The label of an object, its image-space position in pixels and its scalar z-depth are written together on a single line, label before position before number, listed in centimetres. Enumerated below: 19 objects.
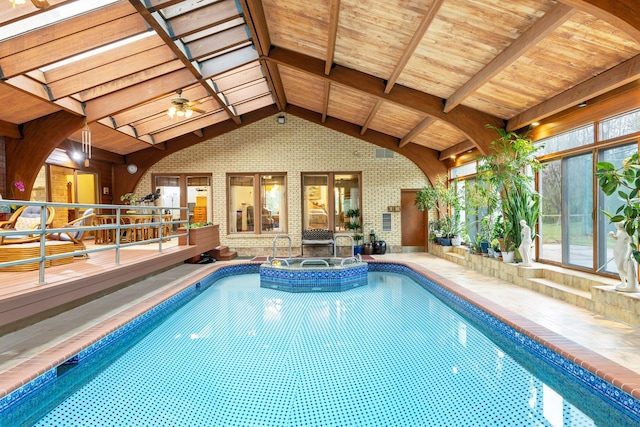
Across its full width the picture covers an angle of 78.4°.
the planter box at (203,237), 878
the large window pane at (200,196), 1187
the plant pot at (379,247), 1132
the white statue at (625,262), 428
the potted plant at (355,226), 1141
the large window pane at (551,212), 665
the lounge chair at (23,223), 477
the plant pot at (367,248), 1134
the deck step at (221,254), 1035
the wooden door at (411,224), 1178
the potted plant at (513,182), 656
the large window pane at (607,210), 538
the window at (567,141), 589
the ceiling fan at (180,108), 674
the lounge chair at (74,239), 525
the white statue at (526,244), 650
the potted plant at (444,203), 1041
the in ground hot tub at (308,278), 755
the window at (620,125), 504
